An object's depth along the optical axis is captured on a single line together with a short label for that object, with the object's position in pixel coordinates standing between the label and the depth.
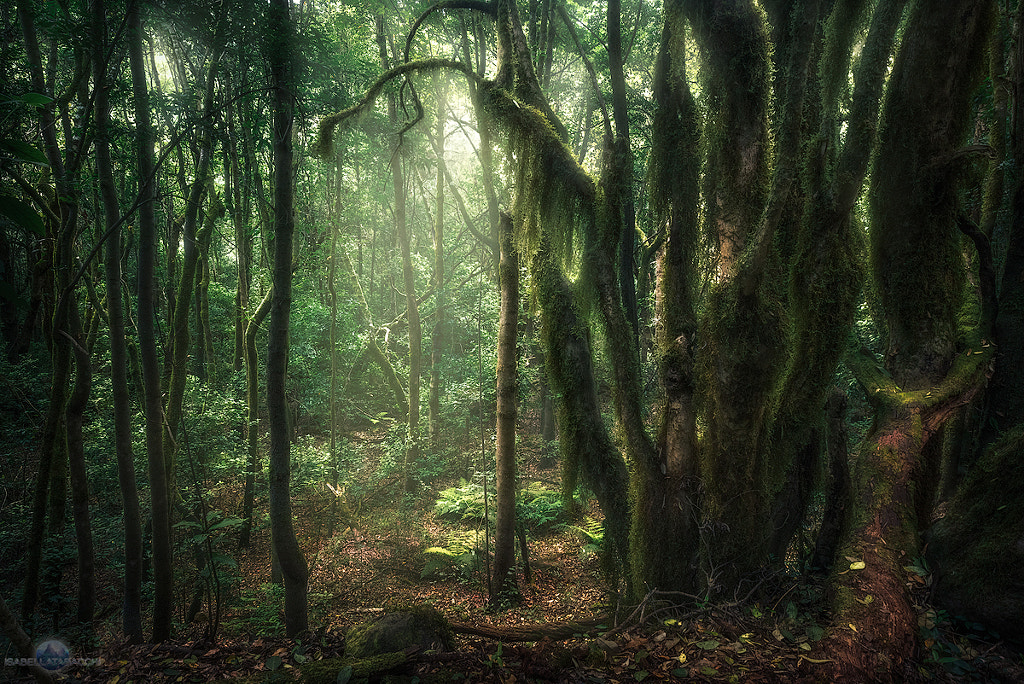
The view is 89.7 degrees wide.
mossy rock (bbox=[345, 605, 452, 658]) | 3.73
